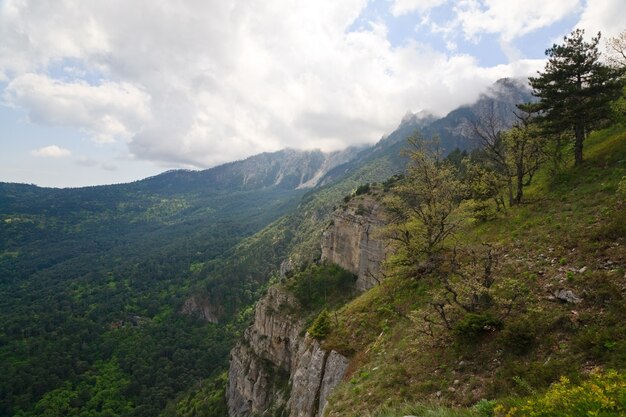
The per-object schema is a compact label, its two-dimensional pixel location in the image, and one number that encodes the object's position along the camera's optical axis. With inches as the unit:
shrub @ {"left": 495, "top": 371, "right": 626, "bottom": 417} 216.7
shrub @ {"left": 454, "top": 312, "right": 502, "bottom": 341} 562.9
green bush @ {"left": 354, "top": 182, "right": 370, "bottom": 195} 3531.5
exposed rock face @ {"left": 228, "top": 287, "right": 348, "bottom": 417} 2702.3
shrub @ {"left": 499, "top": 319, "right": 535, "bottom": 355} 492.4
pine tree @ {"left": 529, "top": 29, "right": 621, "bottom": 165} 1069.8
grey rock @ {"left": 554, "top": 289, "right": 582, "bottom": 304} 527.2
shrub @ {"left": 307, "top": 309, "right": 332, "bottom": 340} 1126.2
